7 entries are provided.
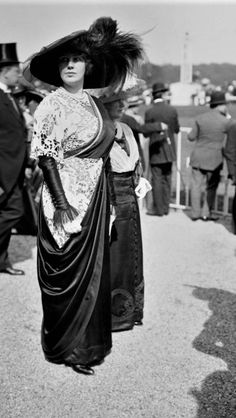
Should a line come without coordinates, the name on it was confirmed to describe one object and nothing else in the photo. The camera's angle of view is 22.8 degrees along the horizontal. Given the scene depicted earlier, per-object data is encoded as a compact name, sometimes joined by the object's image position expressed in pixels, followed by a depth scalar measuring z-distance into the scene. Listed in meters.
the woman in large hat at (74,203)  3.30
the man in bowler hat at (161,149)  8.09
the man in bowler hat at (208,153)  7.72
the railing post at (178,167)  8.52
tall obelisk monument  44.19
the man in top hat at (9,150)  5.25
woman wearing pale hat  3.94
